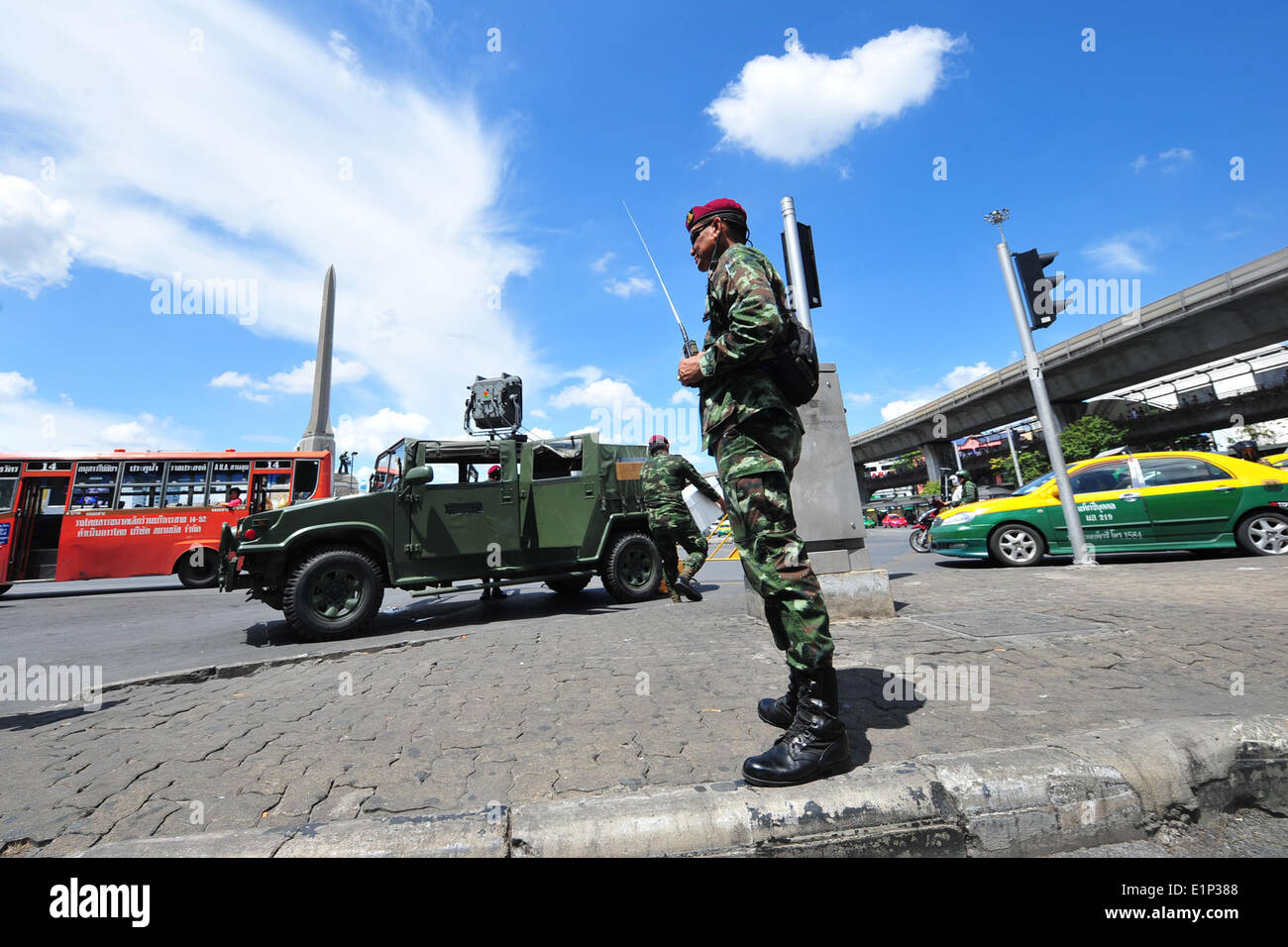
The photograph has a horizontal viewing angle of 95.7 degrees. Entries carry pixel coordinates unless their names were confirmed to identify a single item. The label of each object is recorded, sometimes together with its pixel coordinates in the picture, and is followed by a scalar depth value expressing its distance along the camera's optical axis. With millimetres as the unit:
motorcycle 11995
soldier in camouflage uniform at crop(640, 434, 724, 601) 6172
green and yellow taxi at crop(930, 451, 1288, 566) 6953
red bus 10875
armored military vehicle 5316
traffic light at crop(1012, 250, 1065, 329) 7254
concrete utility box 4277
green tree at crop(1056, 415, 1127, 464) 36531
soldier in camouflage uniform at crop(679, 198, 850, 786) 1866
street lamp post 7023
